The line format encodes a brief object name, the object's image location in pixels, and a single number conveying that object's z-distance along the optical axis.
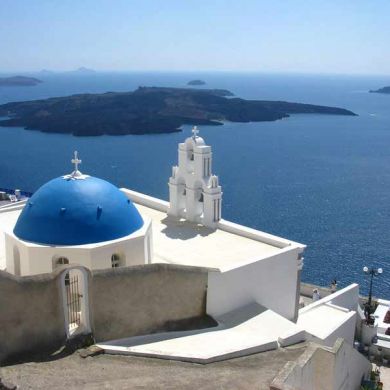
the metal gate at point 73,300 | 11.12
